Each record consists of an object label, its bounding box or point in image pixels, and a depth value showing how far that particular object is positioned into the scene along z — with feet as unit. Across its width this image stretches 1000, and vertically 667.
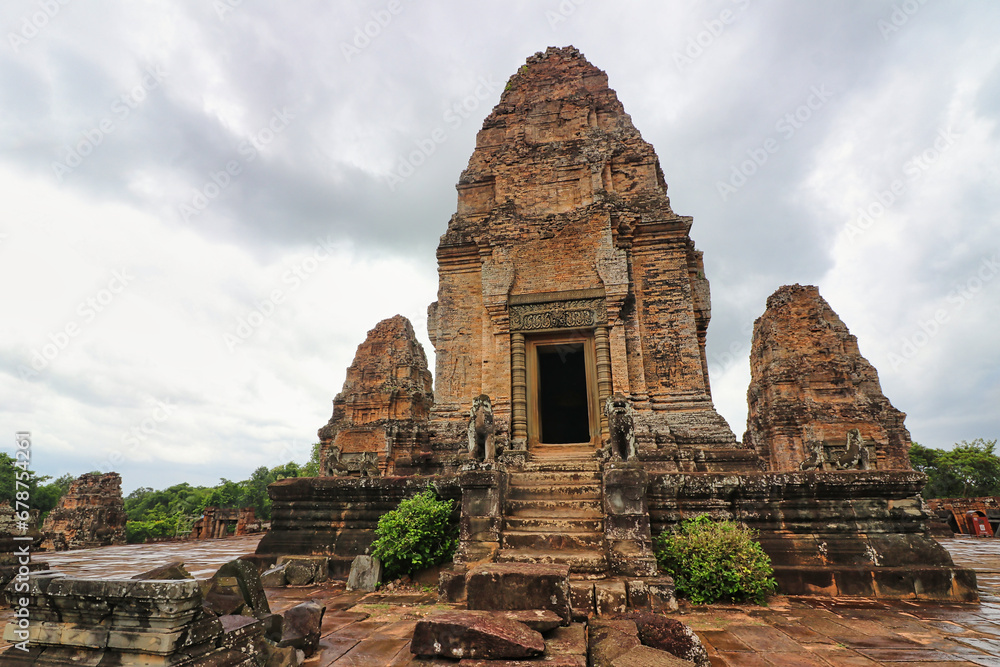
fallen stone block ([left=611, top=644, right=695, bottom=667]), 10.02
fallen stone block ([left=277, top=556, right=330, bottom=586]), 22.56
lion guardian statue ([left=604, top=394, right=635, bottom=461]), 22.00
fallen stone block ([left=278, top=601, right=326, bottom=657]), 12.13
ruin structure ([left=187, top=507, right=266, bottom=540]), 69.82
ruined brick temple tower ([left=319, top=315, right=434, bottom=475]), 67.77
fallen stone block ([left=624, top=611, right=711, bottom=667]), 11.35
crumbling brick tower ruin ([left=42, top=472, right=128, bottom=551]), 57.16
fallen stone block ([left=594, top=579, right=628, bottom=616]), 16.56
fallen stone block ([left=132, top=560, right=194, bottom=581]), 10.18
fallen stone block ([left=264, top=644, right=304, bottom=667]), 10.96
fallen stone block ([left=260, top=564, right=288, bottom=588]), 22.04
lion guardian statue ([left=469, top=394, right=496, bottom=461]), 23.78
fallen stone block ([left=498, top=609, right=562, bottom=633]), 11.64
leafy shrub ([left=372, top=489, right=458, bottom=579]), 21.02
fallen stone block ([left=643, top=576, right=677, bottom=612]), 17.03
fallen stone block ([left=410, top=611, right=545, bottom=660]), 10.30
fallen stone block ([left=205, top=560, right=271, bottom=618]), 11.23
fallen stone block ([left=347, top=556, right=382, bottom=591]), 20.99
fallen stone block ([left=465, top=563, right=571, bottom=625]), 13.19
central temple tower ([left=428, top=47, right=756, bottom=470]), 30.73
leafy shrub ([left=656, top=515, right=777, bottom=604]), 17.84
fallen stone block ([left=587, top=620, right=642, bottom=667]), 10.63
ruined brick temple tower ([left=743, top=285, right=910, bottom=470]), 54.80
